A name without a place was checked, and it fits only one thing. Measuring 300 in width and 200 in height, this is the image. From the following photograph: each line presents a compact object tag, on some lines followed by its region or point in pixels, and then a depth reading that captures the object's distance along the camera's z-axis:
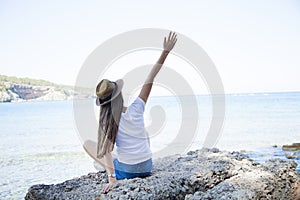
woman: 3.71
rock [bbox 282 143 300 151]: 10.03
